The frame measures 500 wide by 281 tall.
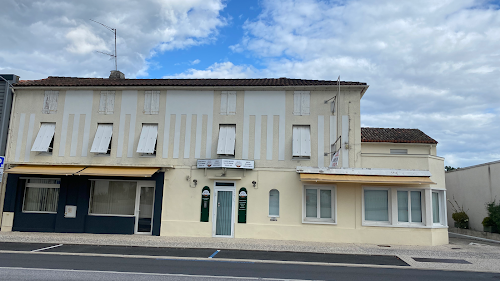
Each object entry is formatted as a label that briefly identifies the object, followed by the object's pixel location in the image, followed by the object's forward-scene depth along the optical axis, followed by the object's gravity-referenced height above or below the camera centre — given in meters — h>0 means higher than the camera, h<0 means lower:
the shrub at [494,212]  18.05 -0.16
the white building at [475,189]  20.02 +1.11
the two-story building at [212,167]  15.50 +1.37
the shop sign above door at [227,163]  15.73 +1.50
